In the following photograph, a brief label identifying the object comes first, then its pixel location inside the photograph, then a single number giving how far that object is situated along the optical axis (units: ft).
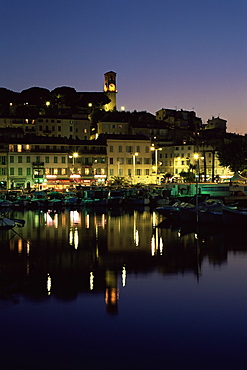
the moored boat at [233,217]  111.75
